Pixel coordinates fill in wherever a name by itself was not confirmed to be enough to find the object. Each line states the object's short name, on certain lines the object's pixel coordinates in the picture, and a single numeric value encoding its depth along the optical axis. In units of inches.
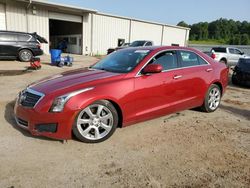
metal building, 794.6
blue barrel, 590.2
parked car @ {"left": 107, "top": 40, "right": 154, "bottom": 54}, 764.0
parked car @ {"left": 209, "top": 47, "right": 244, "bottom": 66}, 711.1
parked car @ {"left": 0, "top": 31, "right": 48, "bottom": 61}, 575.8
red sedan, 147.3
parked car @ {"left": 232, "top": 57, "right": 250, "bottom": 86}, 406.6
